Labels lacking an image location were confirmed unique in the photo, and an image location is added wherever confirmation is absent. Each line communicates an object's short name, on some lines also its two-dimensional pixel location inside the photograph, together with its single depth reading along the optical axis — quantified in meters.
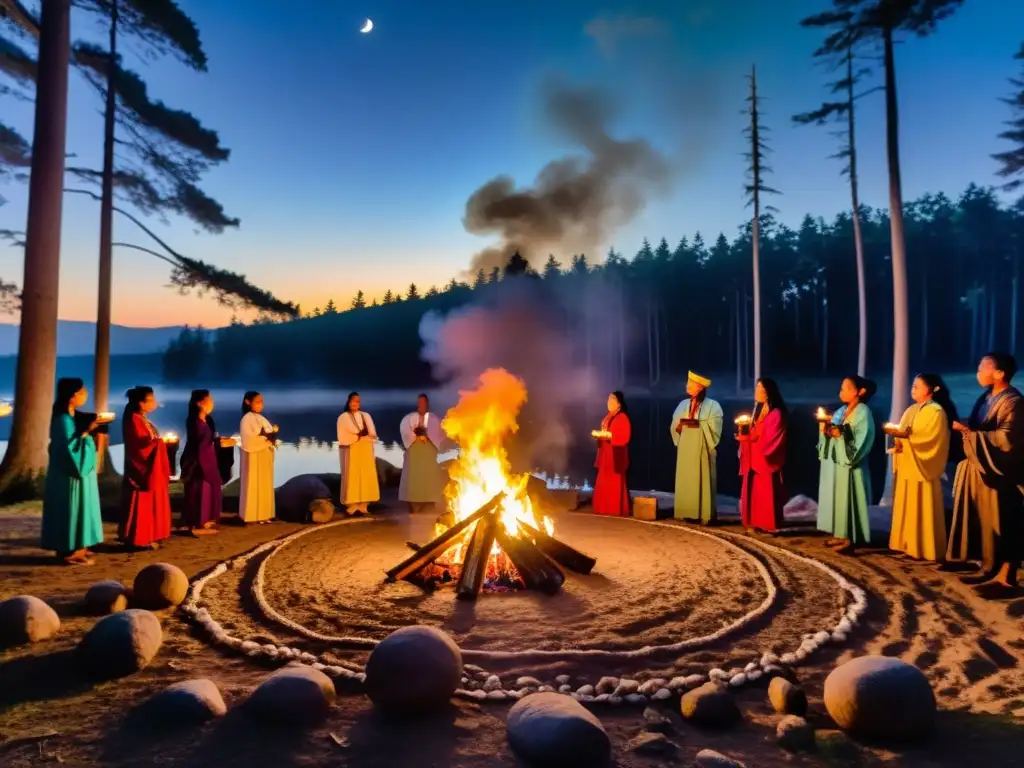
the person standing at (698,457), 11.37
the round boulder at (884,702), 3.98
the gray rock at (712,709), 4.24
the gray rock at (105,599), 6.33
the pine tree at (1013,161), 19.60
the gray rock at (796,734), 3.96
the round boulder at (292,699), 4.19
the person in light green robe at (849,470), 9.28
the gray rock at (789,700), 4.36
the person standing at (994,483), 7.16
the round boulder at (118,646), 4.89
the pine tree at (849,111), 15.27
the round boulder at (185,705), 4.18
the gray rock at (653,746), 3.90
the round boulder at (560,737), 3.70
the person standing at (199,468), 10.45
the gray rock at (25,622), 5.48
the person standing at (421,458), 12.62
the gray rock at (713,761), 3.64
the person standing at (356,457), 12.13
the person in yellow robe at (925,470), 8.41
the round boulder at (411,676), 4.28
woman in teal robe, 8.23
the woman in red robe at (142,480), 9.16
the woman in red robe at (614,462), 11.88
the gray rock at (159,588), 6.49
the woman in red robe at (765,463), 10.38
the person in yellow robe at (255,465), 11.30
